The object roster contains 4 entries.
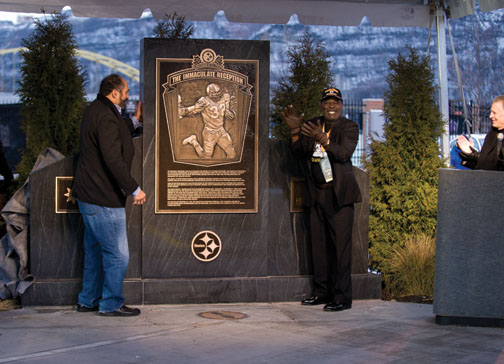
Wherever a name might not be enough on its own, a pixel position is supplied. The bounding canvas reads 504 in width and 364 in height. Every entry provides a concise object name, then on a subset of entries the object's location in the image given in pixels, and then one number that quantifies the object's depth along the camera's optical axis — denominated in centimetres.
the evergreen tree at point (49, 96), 802
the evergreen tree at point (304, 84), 856
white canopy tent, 884
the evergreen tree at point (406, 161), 833
